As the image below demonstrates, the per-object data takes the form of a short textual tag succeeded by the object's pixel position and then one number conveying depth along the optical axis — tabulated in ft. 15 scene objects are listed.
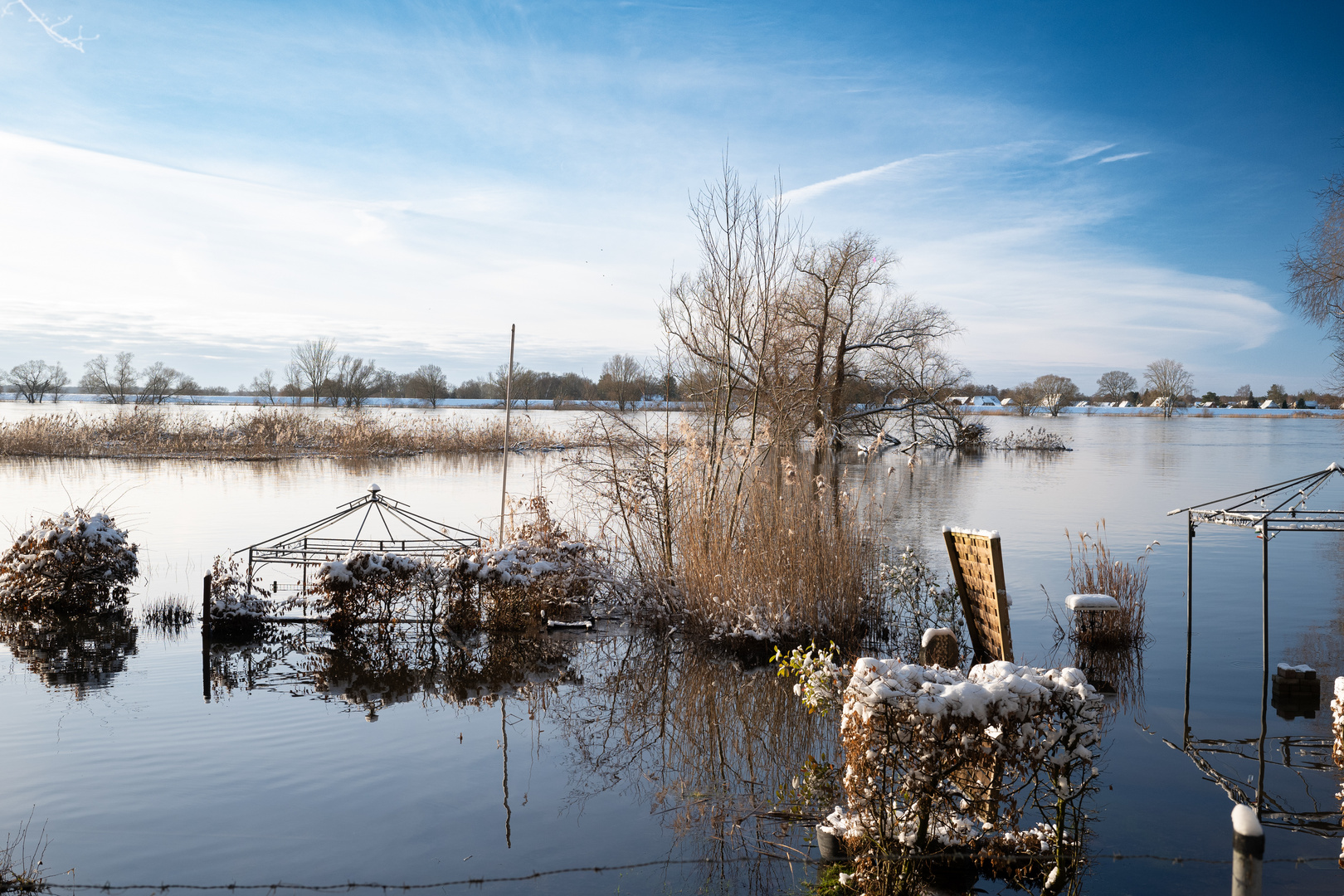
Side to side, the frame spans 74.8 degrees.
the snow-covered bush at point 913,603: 31.58
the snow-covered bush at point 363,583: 30.01
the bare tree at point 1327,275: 72.64
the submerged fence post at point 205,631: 27.66
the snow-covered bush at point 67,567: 32.55
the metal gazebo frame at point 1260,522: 20.62
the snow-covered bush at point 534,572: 30.86
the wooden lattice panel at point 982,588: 23.03
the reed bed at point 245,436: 96.97
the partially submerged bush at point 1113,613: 29.66
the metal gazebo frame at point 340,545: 32.73
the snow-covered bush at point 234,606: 30.45
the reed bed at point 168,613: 31.99
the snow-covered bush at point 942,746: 10.89
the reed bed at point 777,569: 29.32
